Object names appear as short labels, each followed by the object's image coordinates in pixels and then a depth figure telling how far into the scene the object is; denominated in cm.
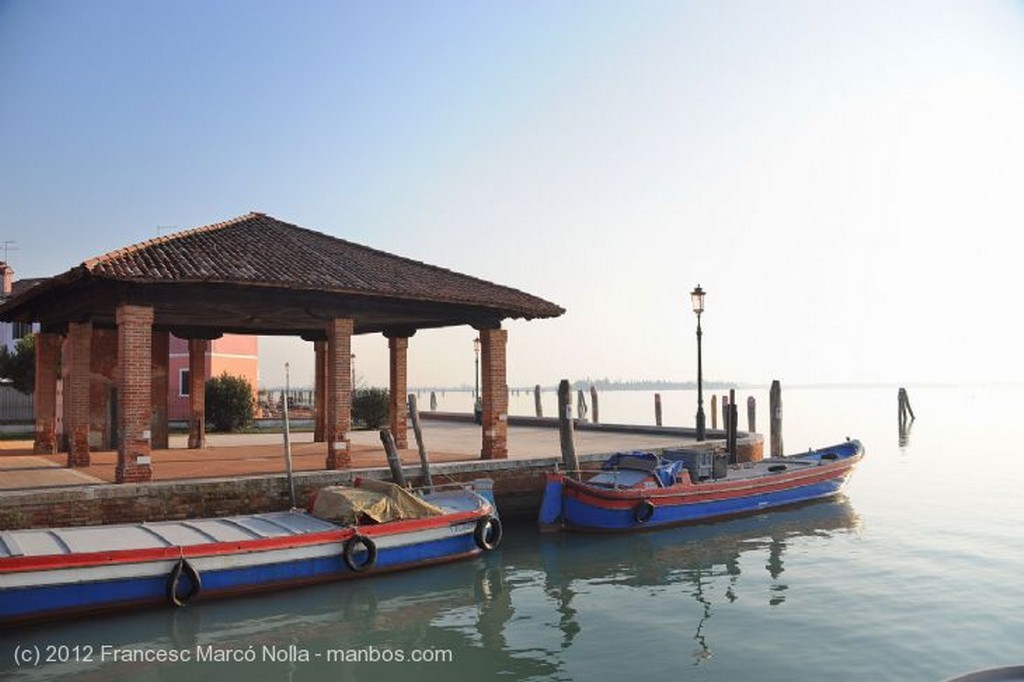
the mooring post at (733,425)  2312
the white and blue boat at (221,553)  1149
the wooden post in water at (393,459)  1723
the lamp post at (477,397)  4028
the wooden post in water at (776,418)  2759
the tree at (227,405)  3406
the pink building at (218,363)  4322
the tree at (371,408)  3566
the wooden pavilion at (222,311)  1617
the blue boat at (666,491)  1819
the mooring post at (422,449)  1761
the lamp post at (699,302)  2581
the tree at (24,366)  3481
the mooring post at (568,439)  1934
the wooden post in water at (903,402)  5553
